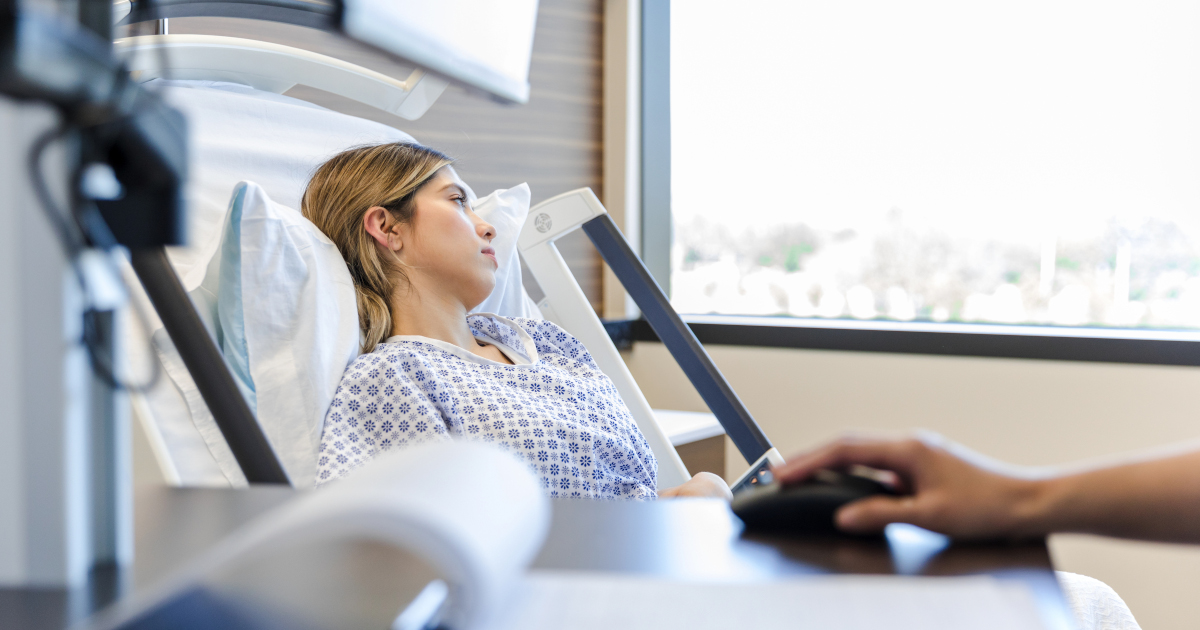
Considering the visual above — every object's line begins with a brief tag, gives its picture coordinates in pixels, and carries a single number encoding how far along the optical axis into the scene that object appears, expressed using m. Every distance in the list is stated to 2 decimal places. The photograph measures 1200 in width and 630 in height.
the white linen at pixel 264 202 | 0.97
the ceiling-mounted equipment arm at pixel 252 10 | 1.07
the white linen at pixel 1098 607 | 0.86
